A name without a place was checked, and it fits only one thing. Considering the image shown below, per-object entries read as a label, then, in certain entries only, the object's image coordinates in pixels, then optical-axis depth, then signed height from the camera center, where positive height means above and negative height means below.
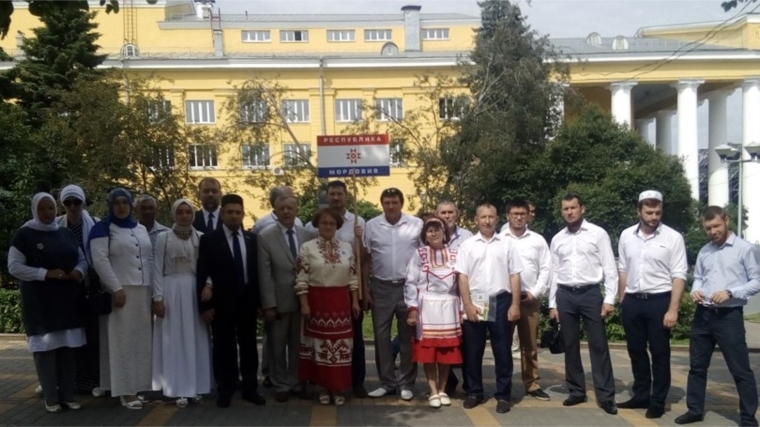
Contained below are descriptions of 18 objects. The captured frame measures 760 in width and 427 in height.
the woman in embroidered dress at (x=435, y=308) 8.27 -1.26
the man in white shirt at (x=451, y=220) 8.89 -0.43
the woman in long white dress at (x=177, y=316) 8.23 -1.26
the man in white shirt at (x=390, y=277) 8.66 -0.99
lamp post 25.83 +0.58
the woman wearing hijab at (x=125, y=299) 8.09 -1.06
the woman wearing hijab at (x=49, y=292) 7.85 -0.95
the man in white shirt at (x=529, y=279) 8.78 -1.06
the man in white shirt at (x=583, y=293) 8.39 -1.17
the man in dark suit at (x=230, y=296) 8.23 -1.08
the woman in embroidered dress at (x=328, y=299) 8.27 -1.14
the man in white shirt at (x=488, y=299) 8.28 -1.18
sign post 9.46 +0.31
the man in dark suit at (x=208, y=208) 9.20 -0.23
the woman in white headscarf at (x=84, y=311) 8.32 -1.17
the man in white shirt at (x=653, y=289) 8.06 -1.10
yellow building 50.21 +6.69
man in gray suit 8.41 -1.09
